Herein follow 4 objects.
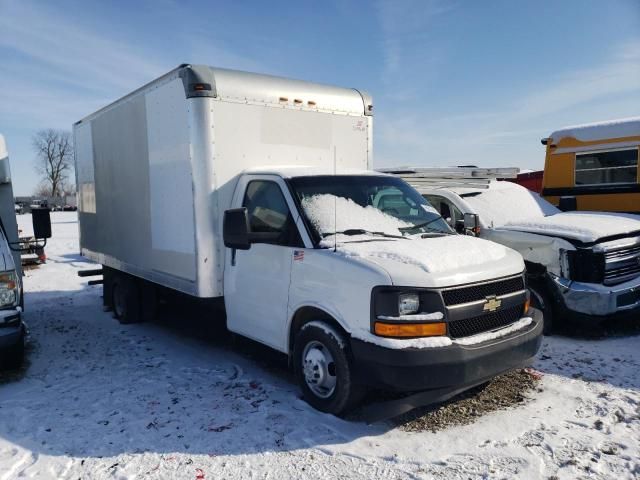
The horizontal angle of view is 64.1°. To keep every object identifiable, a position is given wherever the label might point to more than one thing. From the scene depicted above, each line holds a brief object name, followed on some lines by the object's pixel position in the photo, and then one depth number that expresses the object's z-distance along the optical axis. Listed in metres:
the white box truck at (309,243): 3.79
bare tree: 85.31
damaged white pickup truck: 6.05
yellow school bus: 8.69
